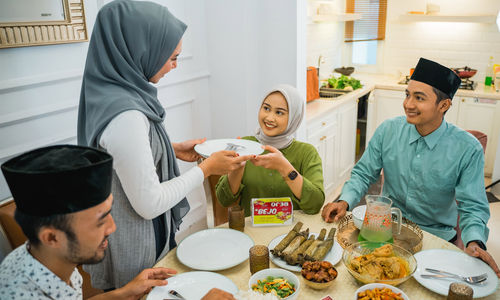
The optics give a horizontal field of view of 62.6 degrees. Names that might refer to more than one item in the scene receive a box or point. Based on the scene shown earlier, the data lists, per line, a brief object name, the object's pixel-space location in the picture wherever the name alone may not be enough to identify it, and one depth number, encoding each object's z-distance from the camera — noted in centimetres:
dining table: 129
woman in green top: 195
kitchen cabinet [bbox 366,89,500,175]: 407
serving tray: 154
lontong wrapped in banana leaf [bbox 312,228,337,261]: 142
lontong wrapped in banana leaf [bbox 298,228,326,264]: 140
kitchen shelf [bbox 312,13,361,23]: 394
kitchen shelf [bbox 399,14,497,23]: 424
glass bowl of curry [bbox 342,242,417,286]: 128
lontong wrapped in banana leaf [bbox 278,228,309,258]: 144
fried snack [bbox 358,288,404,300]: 119
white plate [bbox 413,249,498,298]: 127
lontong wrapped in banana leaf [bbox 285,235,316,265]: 140
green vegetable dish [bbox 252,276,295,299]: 124
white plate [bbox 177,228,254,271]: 144
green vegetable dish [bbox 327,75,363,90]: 432
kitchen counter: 356
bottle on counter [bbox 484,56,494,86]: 435
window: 497
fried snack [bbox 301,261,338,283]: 129
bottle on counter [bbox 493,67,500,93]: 411
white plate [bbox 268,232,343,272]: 140
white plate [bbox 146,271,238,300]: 129
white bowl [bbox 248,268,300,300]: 129
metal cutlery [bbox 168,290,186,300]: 126
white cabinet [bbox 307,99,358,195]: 355
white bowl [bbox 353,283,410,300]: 121
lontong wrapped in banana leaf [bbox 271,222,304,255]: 145
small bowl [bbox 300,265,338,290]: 127
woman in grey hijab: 129
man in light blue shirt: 179
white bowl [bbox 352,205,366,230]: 159
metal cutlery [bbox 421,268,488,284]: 130
